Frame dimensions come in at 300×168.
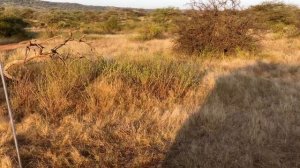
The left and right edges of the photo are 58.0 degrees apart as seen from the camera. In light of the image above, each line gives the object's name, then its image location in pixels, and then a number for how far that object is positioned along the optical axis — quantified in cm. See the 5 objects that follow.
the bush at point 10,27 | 1422
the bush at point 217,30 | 865
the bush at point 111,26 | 1892
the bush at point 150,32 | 1324
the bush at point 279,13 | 1567
